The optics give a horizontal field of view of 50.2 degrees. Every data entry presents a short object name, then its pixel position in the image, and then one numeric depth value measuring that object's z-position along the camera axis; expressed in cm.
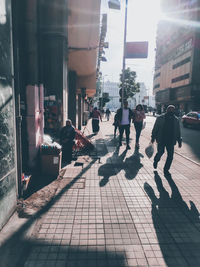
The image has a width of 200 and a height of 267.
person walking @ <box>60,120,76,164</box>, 700
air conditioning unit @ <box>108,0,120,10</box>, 1036
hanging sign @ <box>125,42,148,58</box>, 1310
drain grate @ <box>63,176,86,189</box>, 505
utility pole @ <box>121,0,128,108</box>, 1525
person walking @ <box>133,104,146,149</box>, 947
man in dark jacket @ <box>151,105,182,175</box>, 583
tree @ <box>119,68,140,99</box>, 3310
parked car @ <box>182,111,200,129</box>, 1868
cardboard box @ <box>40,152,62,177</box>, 571
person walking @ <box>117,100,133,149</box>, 909
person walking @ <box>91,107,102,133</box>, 1354
